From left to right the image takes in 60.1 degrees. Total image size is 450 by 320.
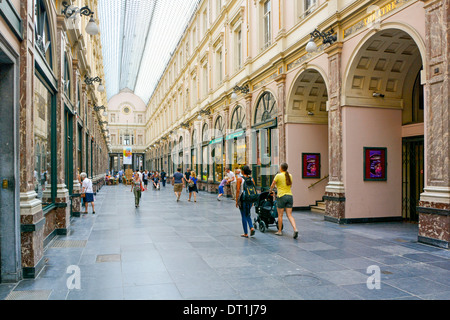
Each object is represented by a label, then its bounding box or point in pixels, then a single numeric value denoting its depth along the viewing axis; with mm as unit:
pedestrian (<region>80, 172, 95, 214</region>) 13436
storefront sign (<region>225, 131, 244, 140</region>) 19288
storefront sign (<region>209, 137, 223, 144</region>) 22812
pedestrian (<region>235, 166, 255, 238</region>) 8672
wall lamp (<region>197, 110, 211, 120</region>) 25169
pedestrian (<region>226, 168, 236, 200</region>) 17916
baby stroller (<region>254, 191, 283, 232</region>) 9625
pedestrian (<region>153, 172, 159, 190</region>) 30672
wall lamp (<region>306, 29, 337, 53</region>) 11227
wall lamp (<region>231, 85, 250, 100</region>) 18344
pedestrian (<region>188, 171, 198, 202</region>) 18781
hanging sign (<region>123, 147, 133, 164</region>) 40625
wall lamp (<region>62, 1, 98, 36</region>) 9211
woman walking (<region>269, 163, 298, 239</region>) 8875
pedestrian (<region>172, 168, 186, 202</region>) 19225
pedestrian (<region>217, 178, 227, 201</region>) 19781
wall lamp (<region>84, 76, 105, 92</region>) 16297
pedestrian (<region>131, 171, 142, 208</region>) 15680
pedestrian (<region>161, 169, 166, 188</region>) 34012
